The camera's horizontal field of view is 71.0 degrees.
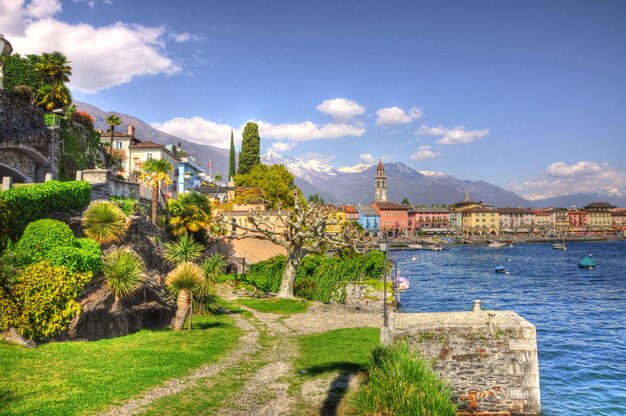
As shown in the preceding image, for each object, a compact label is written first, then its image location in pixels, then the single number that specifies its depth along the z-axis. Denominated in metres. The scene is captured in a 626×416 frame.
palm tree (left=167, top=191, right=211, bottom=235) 45.31
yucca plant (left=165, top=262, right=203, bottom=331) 23.05
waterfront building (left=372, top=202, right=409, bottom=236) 197.62
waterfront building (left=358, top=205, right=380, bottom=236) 194.62
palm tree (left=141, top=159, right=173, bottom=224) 40.91
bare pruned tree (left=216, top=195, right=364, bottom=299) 36.31
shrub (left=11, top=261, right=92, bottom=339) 17.05
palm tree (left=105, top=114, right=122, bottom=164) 60.94
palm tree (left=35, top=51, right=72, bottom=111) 45.41
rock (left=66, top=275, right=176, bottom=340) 18.98
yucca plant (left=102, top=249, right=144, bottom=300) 20.73
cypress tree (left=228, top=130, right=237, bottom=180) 116.61
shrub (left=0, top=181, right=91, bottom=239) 21.09
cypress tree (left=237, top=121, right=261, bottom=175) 92.06
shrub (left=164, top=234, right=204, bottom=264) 31.33
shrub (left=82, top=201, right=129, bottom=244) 24.73
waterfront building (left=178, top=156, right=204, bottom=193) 89.44
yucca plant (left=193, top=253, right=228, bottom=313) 28.83
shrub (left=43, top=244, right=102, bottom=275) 19.30
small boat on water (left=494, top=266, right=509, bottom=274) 84.81
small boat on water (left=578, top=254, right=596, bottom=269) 91.65
